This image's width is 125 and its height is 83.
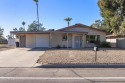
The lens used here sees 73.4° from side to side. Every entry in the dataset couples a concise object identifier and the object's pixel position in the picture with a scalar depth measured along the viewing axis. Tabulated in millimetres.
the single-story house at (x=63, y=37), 13246
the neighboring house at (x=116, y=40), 14316
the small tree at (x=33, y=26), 40021
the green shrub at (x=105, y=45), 13841
